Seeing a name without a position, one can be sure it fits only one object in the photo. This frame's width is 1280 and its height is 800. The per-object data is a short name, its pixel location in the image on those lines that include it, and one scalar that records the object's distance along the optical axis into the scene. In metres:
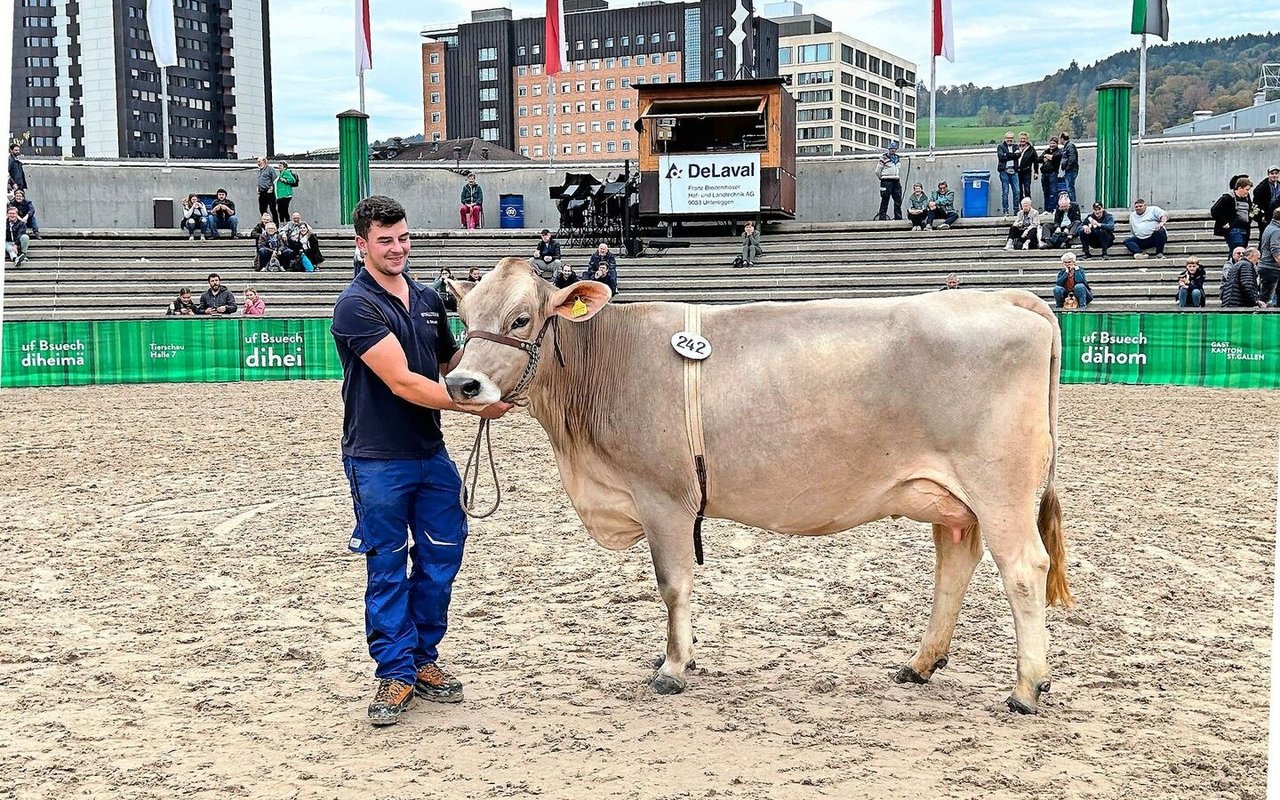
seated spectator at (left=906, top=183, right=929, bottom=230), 27.89
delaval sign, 27.62
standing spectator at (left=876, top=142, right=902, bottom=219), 28.61
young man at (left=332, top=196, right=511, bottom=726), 4.96
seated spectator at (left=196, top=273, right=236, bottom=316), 22.25
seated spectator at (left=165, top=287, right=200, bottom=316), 22.38
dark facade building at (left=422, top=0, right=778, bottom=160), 117.44
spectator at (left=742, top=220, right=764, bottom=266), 26.53
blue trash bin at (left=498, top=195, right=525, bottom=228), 32.03
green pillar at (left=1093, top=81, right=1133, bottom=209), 26.20
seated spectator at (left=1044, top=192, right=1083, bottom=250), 24.66
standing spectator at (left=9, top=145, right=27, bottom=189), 26.50
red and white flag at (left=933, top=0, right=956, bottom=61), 28.84
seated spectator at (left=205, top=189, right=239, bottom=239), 29.52
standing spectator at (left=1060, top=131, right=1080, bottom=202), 24.97
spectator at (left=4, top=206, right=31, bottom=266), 25.41
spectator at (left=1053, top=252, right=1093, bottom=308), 19.97
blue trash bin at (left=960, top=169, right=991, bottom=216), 28.72
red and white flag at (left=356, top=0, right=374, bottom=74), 30.73
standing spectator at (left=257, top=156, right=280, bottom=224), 28.06
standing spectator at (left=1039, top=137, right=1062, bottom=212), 25.23
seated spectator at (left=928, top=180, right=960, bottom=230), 27.73
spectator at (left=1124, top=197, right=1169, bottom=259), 23.25
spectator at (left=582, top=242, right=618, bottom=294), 23.09
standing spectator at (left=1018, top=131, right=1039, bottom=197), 25.48
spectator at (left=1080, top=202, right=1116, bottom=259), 23.52
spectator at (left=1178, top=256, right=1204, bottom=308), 19.30
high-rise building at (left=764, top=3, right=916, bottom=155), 131.62
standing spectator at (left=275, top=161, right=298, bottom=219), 27.89
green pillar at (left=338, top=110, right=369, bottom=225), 30.19
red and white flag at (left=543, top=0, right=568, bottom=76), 30.27
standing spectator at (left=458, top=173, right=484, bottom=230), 30.88
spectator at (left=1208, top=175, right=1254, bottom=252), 20.91
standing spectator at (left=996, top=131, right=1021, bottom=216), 26.30
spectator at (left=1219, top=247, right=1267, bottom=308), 18.22
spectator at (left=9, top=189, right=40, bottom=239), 26.12
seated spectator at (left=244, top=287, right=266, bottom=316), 22.36
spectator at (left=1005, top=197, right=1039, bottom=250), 24.81
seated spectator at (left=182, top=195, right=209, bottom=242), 29.42
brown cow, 5.04
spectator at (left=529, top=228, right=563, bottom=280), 25.17
